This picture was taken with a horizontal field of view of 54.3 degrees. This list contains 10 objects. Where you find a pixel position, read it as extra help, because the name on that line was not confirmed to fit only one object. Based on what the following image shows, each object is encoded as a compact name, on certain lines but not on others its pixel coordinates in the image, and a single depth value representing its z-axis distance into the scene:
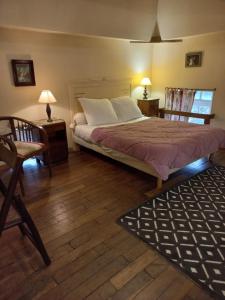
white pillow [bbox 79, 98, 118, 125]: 3.66
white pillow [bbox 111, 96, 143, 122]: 3.98
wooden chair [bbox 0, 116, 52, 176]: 2.30
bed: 2.72
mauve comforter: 2.46
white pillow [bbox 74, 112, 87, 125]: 3.75
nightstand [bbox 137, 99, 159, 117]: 4.57
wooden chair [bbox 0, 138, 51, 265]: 1.29
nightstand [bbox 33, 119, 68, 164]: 3.29
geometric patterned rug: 1.59
